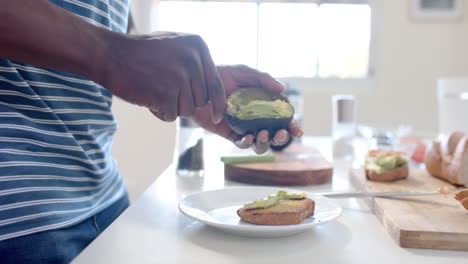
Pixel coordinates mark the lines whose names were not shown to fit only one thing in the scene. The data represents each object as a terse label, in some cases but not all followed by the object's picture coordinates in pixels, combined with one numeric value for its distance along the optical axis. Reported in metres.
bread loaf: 1.00
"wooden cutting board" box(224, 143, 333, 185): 1.06
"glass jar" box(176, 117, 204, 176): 1.18
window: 3.56
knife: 0.82
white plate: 0.64
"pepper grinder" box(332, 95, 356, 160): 1.63
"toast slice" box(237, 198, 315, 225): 0.66
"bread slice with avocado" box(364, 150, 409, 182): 1.01
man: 0.57
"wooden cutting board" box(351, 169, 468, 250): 0.65
